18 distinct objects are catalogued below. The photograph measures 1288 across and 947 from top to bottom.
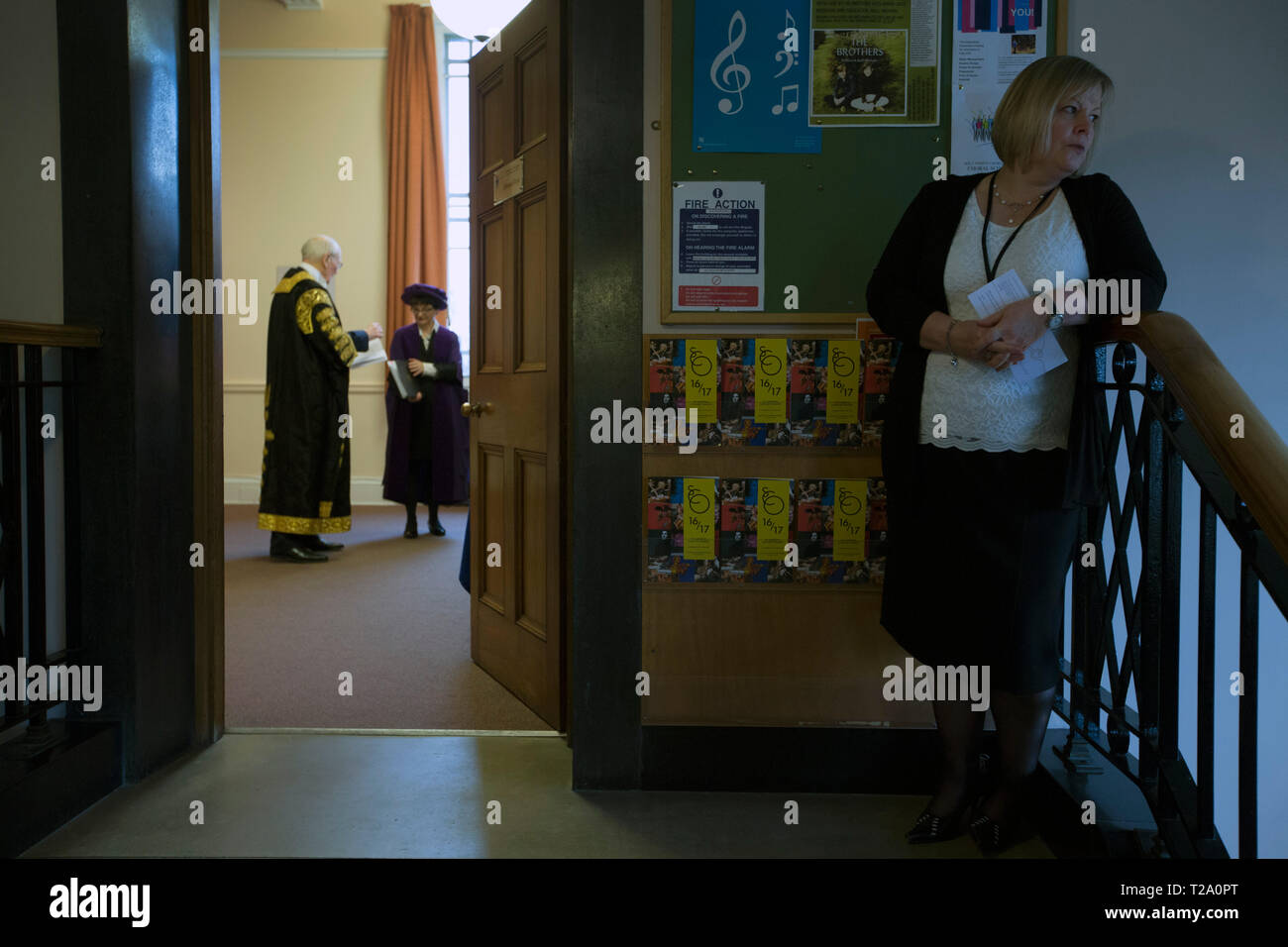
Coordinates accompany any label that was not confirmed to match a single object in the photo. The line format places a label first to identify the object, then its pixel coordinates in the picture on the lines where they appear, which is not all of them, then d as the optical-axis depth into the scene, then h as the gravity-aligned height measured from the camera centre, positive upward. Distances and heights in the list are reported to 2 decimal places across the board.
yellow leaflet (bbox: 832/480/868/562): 2.55 -0.28
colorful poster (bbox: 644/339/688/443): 2.54 +0.06
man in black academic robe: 5.32 +0.00
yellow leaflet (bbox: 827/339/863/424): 2.53 +0.07
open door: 3.00 +0.15
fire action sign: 2.51 +0.39
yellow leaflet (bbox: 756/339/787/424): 2.54 +0.08
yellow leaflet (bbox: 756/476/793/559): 2.56 -0.26
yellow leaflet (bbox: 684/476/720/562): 2.56 -0.25
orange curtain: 8.30 +1.93
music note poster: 2.47 +0.76
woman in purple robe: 6.73 -0.09
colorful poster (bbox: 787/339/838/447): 2.53 +0.07
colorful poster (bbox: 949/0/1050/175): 2.46 +0.80
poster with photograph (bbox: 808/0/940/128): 2.47 +0.79
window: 8.59 +1.85
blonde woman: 1.99 +0.00
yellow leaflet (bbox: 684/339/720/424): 2.54 +0.07
